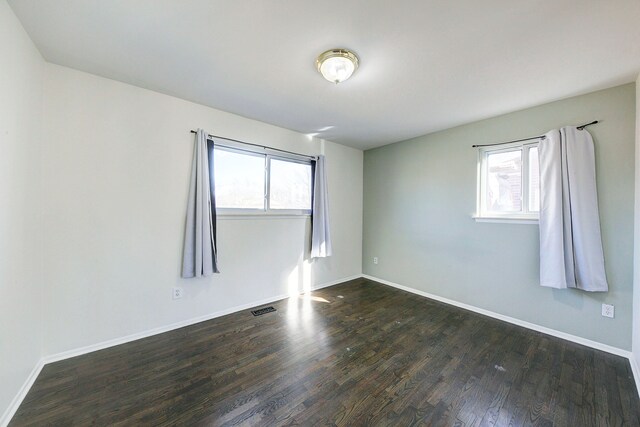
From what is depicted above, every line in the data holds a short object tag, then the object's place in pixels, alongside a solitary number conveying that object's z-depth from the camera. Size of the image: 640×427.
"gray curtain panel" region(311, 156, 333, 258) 3.52
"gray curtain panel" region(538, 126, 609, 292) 2.12
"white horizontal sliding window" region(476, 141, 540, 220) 2.58
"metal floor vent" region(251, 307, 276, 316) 2.79
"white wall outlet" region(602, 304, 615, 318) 2.08
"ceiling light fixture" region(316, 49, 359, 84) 1.67
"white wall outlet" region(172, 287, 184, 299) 2.43
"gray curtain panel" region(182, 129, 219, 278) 2.42
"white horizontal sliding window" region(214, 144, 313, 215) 2.78
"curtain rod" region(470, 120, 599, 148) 2.17
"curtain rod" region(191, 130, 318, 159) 2.59
